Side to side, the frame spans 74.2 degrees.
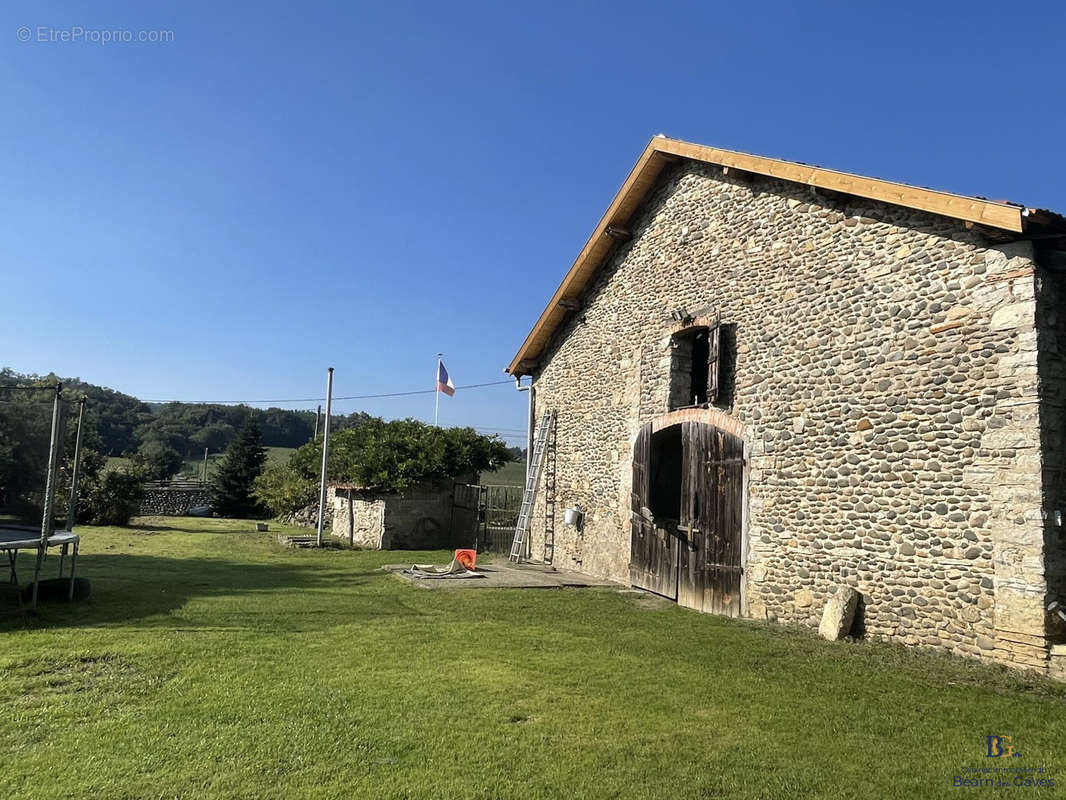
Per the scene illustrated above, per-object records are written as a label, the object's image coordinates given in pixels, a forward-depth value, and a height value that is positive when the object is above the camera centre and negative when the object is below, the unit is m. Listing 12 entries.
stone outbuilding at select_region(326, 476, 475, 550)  18.89 -1.29
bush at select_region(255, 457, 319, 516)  24.88 -0.90
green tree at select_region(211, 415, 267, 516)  35.12 -0.93
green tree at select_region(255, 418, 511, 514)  18.95 +0.48
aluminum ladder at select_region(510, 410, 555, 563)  15.91 -0.15
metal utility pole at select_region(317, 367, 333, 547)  18.60 +0.08
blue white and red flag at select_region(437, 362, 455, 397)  23.47 +2.97
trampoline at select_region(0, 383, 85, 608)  8.73 -0.11
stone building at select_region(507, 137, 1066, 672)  7.00 +1.12
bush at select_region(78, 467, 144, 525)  23.88 -1.41
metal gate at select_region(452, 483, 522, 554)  18.20 -1.12
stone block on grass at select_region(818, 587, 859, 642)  8.28 -1.46
